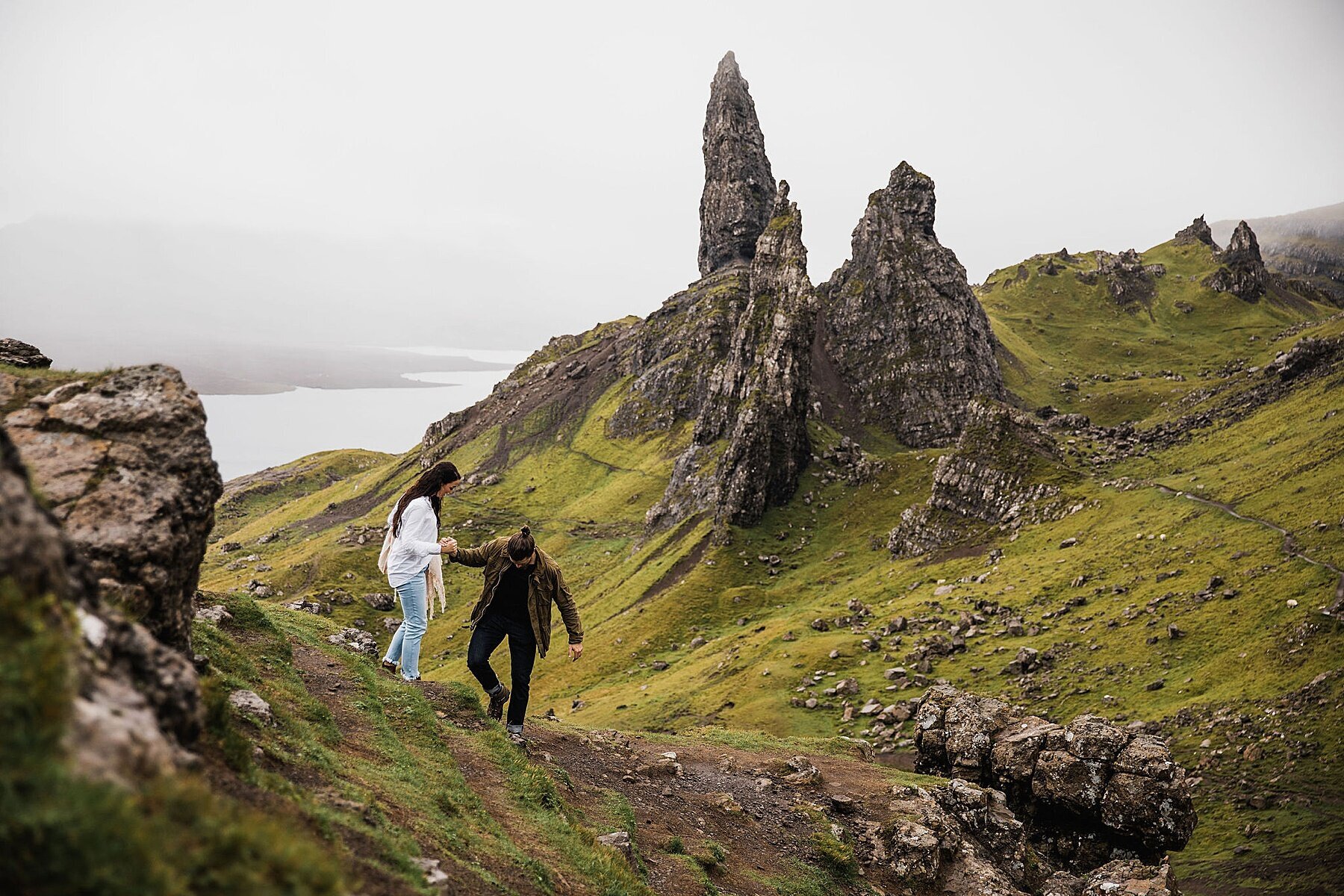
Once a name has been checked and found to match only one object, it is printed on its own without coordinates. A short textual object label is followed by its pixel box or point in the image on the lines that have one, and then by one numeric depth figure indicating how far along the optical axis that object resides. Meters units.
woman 17.83
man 18.52
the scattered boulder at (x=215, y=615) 19.42
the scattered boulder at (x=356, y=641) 25.77
